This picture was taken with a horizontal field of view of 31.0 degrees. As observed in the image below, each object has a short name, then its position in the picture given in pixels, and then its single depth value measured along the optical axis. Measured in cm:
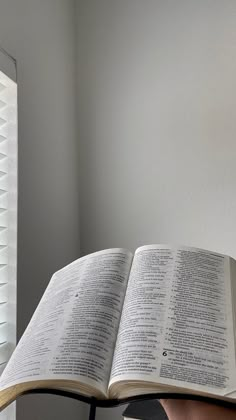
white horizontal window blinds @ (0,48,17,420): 92
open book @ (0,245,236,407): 46
